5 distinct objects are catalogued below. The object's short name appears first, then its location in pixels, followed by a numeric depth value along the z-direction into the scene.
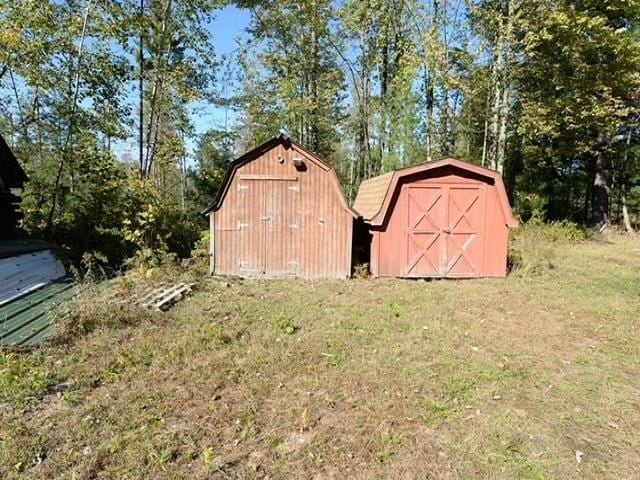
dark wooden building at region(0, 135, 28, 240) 10.93
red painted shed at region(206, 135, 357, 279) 9.98
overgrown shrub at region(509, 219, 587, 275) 10.97
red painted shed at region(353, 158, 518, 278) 10.11
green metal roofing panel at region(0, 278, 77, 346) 5.36
